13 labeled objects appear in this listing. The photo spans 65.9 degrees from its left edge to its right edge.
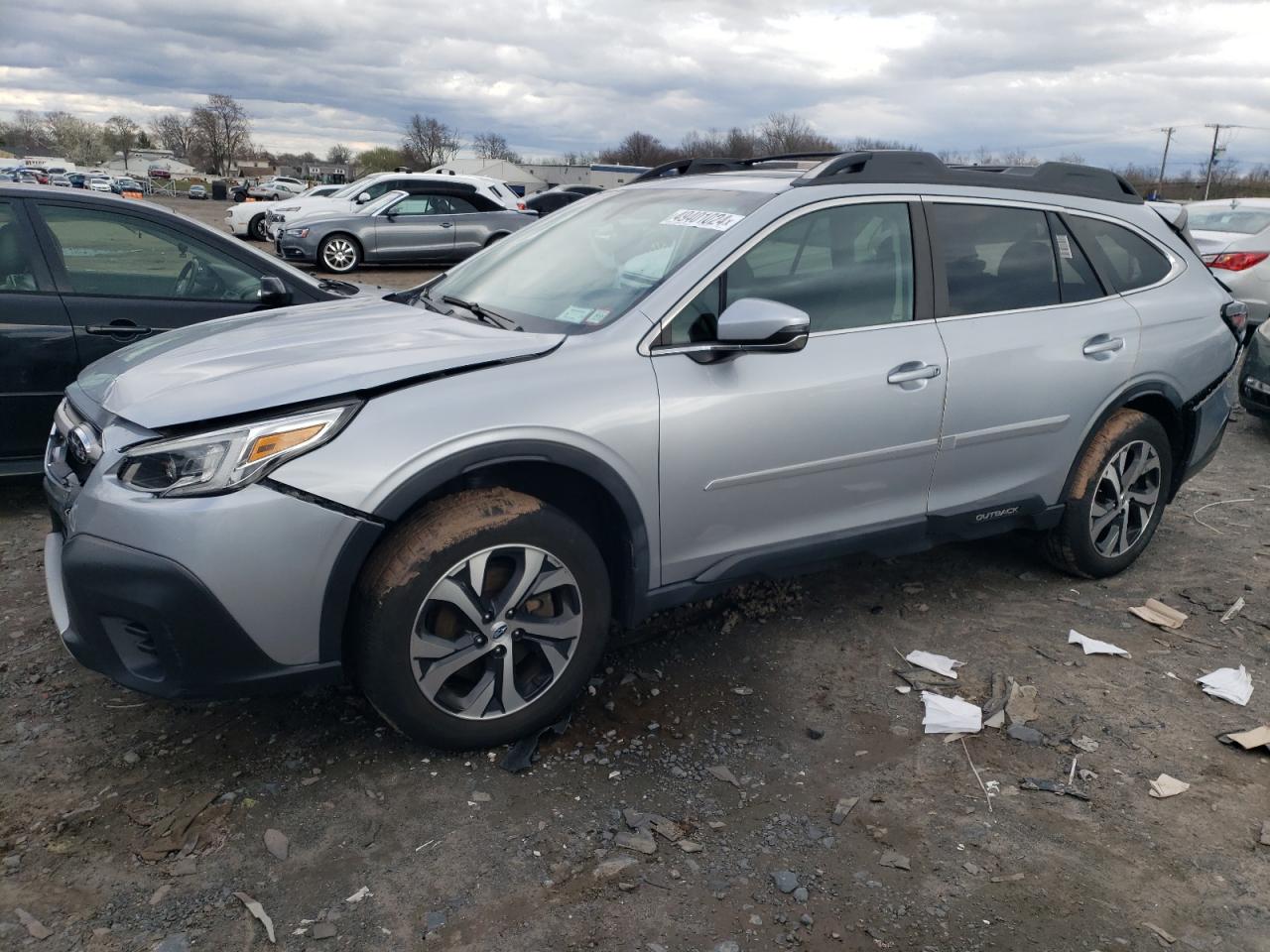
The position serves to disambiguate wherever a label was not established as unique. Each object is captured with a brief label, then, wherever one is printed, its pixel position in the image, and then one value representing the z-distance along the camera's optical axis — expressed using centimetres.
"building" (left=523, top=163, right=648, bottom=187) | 8119
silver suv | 262
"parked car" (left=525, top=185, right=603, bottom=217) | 2139
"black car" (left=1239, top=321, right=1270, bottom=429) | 720
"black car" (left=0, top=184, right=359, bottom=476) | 479
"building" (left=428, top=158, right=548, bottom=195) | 8275
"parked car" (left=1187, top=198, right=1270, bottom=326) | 963
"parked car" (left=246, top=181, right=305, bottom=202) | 5685
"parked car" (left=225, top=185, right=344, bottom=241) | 2269
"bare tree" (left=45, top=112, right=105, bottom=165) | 13538
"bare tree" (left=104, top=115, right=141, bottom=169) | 13600
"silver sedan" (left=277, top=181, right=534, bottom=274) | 1620
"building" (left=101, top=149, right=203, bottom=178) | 11594
